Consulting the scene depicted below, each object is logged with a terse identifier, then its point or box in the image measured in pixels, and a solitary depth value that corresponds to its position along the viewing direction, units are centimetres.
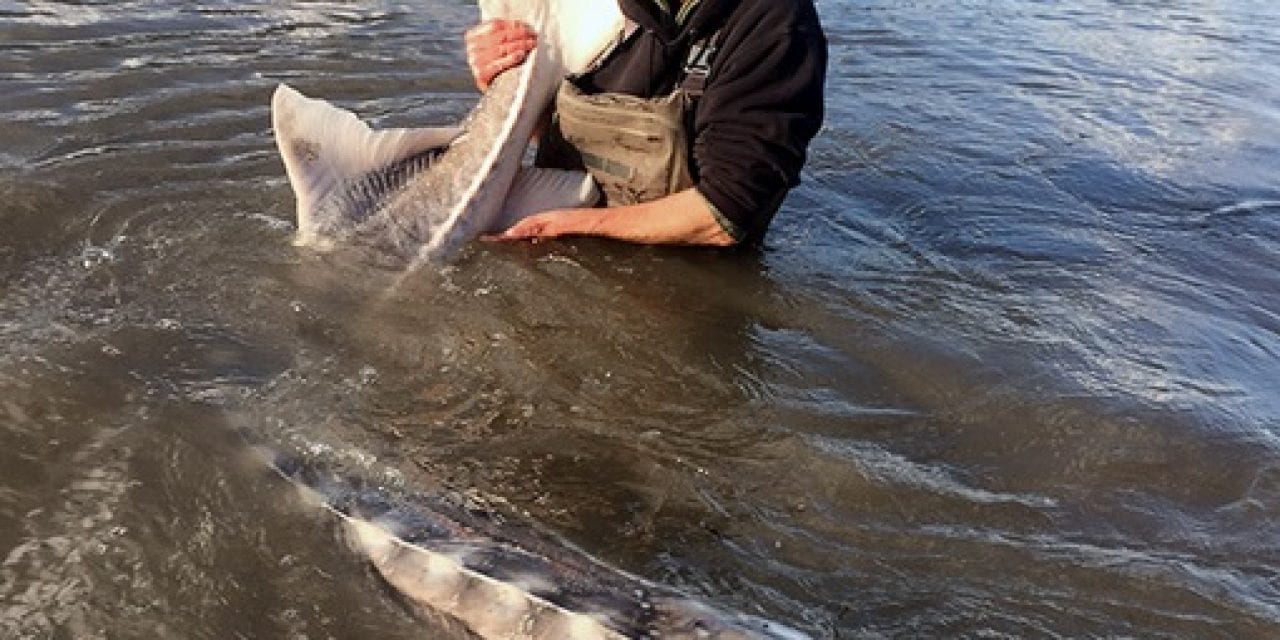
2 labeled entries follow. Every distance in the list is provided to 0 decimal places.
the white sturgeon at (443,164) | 407
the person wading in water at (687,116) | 397
